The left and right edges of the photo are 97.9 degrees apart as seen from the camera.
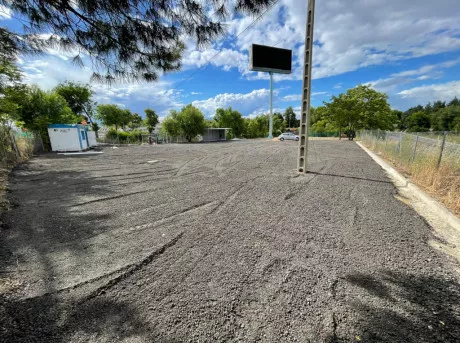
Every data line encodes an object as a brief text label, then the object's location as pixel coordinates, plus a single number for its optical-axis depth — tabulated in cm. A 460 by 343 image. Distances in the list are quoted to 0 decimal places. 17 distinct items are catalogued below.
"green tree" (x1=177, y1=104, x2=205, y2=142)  3512
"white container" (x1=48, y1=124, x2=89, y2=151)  1533
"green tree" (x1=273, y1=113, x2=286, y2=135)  5922
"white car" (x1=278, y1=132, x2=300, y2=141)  3144
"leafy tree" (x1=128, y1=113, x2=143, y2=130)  4908
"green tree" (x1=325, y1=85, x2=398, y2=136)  2731
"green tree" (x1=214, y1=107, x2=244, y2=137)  5016
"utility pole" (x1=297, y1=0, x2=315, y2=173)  615
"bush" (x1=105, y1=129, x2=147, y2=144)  3102
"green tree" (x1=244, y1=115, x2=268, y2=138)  5472
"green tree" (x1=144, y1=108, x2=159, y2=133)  4869
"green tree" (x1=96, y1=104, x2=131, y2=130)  3616
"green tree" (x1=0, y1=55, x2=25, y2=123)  713
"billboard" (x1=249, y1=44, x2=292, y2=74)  2881
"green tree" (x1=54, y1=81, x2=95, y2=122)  2888
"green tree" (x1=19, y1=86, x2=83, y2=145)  1526
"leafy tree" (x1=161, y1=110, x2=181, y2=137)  3488
